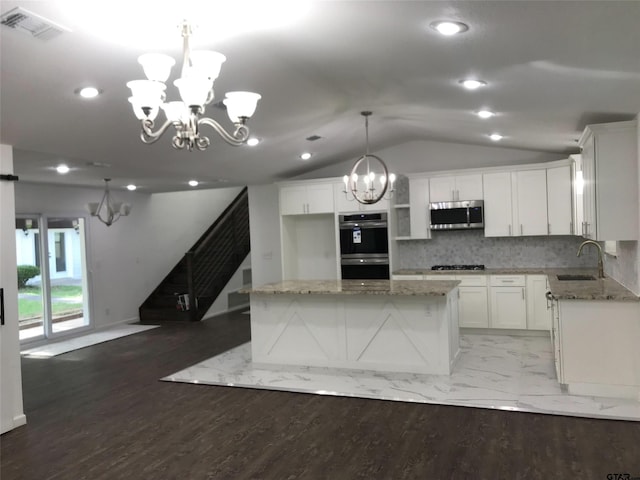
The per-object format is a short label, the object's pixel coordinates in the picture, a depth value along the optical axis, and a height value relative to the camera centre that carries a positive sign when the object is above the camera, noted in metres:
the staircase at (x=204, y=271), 9.40 -0.59
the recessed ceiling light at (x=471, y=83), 3.81 +1.15
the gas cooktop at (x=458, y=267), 7.13 -0.50
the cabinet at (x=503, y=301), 6.56 -0.94
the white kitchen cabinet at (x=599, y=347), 4.21 -1.02
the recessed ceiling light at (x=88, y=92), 3.55 +1.11
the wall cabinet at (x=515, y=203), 6.77 +0.37
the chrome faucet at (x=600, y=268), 5.57 -0.46
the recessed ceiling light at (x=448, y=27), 2.69 +1.12
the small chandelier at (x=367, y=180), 5.65 +0.70
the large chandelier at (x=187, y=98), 2.42 +0.74
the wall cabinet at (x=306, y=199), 7.98 +0.64
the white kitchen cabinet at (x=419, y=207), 7.39 +0.39
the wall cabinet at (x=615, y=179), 4.30 +0.41
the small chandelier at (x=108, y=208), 7.94 +0.61
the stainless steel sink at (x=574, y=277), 5.80 -0.58
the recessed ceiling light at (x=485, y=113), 4.94 +1.18
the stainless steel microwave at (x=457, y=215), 7.05 +0.25
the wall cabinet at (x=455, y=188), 7.09 +0.64
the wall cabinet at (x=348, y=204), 7.50 +0.49
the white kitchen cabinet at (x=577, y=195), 5.66 +0.40
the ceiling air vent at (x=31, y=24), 2.41 +1.14
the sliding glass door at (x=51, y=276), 7.69 -0.45
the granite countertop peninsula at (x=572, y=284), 4.28 -0.57
